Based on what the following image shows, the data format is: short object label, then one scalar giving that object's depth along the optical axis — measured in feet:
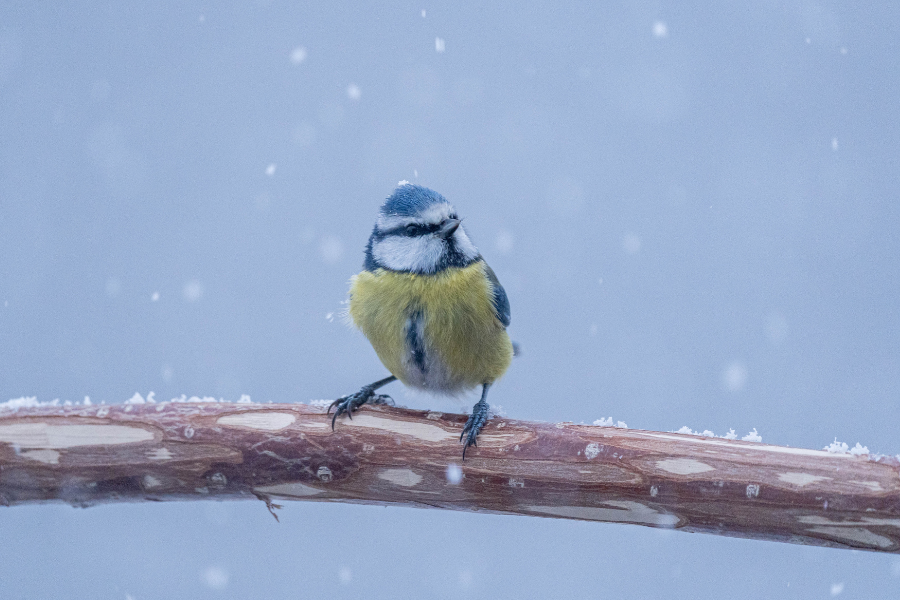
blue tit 13.20
